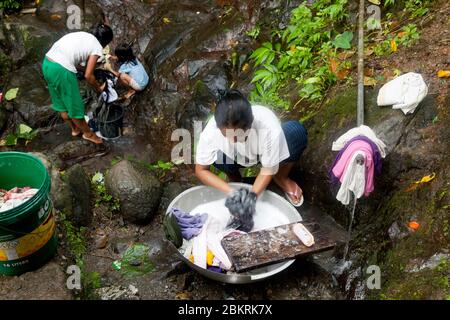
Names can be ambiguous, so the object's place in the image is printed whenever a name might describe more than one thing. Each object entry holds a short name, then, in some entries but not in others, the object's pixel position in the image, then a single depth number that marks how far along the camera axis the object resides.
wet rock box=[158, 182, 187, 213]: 5.27
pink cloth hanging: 3.81
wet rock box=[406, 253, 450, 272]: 3.41
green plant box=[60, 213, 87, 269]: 4.34
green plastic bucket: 3.43
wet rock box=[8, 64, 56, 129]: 6.83
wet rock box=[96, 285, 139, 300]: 4.04
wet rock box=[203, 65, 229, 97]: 6.30
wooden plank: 3.65
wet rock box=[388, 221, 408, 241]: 3.83
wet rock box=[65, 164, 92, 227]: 4.77
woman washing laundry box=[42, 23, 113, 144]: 5.66
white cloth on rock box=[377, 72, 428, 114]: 4.13
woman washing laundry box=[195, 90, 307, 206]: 3.50
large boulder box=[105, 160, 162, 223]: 4.95
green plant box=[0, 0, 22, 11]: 8.37
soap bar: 3.74
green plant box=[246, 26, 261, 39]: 6.55
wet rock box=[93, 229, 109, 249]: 4.79
